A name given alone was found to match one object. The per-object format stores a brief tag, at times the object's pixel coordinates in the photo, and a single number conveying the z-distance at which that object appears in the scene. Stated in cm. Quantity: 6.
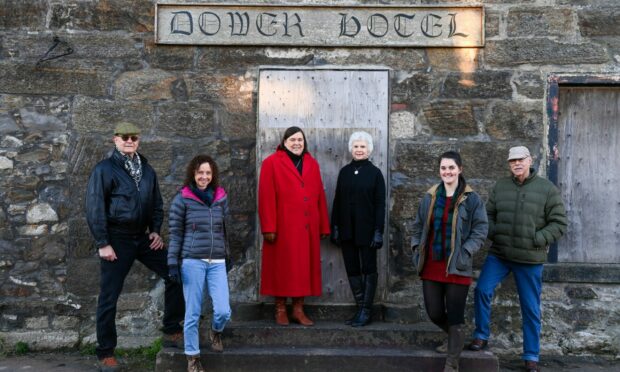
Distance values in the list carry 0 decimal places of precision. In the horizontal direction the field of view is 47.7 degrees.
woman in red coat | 573
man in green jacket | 547
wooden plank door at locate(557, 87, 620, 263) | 633
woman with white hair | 570
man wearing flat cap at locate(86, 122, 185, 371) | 520
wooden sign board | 624
